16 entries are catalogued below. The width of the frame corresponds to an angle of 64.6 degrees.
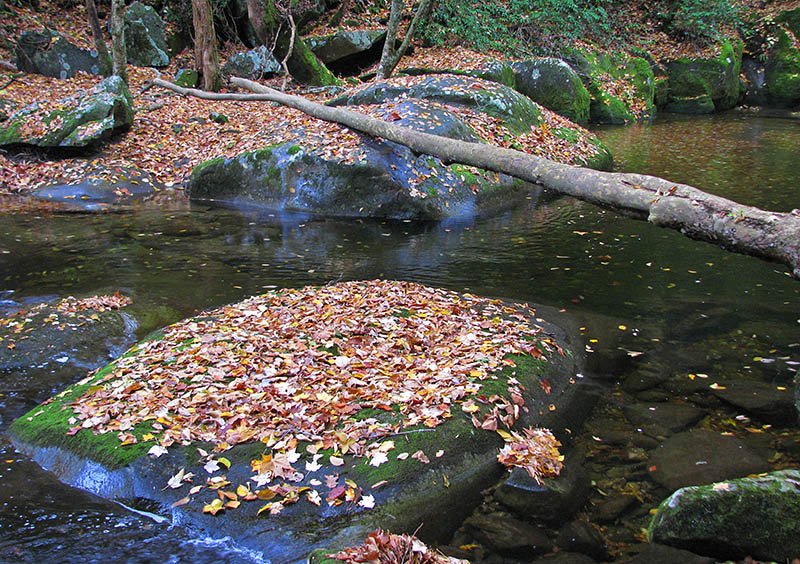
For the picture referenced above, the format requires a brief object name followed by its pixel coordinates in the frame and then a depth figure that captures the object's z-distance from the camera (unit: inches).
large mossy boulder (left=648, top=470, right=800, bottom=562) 135.0
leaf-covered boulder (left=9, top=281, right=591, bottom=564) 154.5
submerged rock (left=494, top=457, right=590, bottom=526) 159.0
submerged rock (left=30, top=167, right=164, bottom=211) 481.7
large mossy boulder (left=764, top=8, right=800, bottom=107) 1042.1
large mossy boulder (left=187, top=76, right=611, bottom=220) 449.4
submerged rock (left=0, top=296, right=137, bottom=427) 218.1
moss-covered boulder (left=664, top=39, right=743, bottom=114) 1035.3
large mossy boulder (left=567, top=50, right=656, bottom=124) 922.1
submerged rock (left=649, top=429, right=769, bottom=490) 172.2
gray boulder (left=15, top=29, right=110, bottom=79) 684.7
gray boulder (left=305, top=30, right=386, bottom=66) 877.8
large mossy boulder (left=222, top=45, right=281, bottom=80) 794.2
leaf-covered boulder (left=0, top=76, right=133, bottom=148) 522.0
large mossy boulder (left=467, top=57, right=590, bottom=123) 829.8
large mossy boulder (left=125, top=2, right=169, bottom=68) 765.3
